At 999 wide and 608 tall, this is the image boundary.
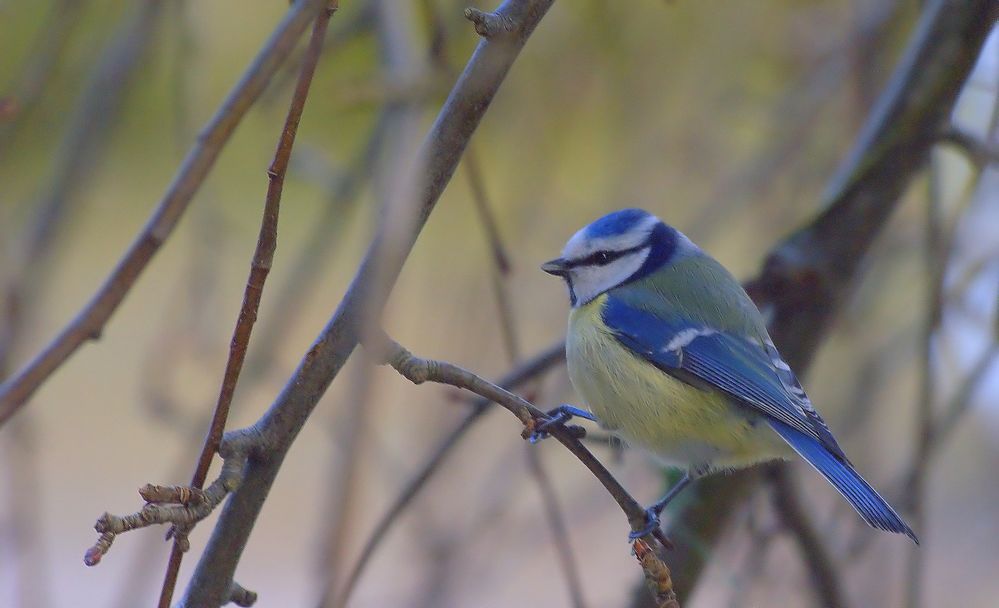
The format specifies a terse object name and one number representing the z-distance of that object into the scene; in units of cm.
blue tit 335
